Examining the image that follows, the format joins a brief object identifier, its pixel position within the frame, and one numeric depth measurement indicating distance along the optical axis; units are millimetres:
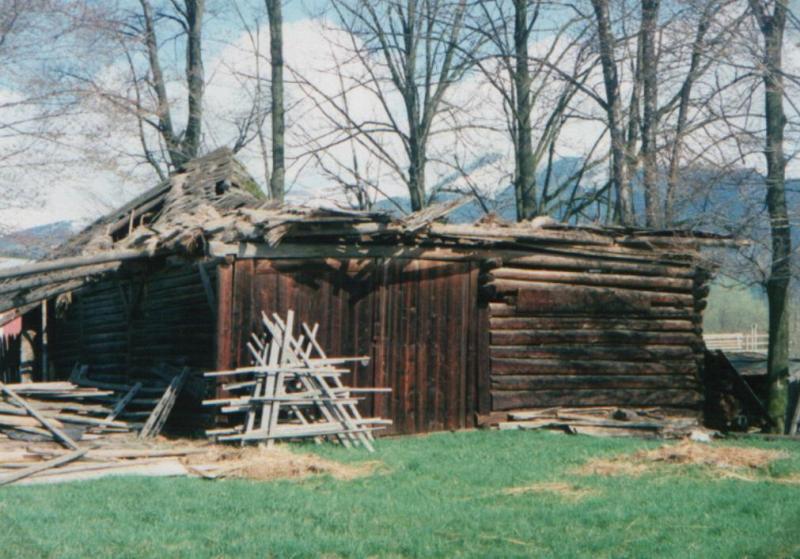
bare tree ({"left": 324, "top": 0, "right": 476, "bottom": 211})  28203
